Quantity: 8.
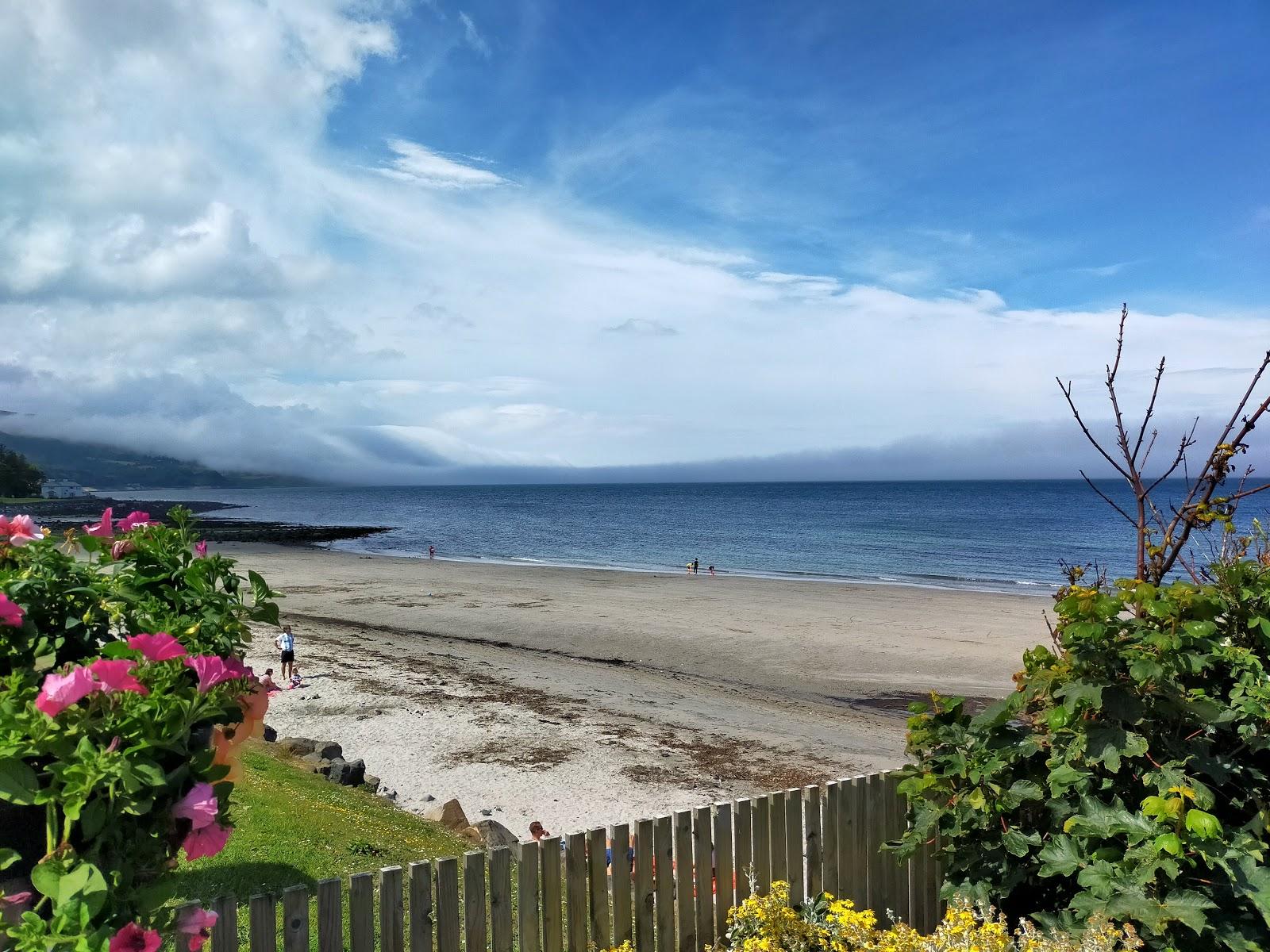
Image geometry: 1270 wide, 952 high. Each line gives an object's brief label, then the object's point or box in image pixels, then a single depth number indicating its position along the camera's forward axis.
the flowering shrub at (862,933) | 3.57
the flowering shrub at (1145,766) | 3.70
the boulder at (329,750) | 11.84
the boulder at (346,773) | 10.81
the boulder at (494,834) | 8.41
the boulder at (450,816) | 9.29
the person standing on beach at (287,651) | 18.84
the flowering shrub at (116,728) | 1.57
